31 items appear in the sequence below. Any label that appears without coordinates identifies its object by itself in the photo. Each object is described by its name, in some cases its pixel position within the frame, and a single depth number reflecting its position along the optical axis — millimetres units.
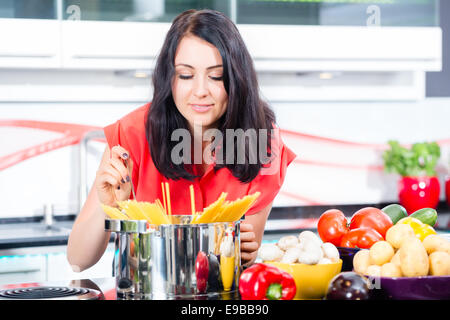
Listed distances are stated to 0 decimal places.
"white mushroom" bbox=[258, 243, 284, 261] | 1708
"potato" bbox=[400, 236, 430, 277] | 1618
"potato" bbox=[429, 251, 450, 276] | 1633
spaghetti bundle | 1628
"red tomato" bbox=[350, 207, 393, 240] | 1904
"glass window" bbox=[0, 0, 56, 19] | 3245
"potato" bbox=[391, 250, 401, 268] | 1647
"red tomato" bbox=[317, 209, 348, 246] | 1927
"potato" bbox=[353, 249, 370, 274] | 1681
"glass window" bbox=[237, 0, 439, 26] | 3594
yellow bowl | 1648
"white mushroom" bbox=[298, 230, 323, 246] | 1717
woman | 2117
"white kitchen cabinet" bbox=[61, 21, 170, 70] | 3296
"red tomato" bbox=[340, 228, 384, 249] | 1841
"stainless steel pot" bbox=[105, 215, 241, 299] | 1615
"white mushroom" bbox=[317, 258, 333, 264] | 1665
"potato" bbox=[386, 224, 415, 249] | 1714
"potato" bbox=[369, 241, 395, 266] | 1671
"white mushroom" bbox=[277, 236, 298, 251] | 1740
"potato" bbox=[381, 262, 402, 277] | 1632
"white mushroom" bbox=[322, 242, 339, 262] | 1698
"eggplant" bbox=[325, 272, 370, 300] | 1509
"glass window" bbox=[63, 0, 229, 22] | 3333
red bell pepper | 1567
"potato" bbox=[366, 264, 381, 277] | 1646
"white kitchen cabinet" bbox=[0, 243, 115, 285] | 3164
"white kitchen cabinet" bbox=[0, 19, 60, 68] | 3215
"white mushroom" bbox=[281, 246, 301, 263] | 1665
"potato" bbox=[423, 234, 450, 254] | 1676
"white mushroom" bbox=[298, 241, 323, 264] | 1652
